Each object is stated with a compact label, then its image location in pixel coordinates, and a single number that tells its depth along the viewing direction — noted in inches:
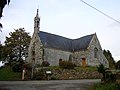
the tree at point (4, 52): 895.8
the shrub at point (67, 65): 614.7
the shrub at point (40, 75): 502.8
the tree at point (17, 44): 916.1
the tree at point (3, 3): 239.8
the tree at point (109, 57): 990.8
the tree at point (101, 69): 335.7
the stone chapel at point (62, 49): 792.6
